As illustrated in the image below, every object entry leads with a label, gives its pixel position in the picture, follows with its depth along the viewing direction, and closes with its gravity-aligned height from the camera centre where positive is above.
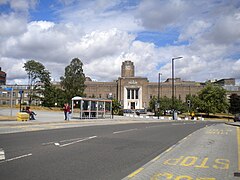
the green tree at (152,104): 84.88 +0.68
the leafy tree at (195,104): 78.38 +0.70
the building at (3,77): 137.15 +14.08
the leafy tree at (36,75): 68.44 +7.49
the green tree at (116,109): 64.75 -0.69
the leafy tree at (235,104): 111.81 +1.10
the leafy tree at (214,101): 76.25 +1.51
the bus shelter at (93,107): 36.00 -0.16
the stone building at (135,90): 139.25 +8.29
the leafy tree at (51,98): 71.44 +1.90
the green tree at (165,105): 78.41 +0.36
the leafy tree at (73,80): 69.81 +6.49
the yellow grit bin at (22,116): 27.25 -1.02
